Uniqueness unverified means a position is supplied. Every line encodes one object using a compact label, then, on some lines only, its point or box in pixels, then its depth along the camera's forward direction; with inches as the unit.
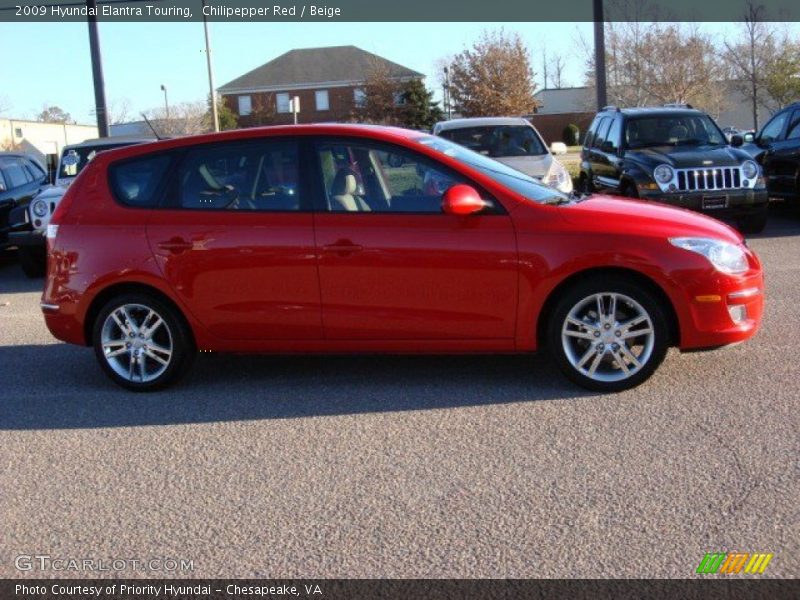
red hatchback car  216.1
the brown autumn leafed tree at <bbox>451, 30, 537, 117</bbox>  1956.2
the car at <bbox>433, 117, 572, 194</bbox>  519.5
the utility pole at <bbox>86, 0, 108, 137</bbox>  738.2
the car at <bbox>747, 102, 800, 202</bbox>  530.0
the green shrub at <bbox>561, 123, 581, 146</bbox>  1983.0
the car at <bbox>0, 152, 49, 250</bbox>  512.1
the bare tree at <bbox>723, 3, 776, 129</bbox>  1646.2
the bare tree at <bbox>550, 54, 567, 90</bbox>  3737.7
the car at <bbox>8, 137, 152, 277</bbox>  452.1
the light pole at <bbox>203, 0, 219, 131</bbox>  1363.9
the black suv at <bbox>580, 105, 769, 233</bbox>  454.6
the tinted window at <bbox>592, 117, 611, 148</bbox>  553.6
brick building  2581.2
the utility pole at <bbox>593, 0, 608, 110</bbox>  716.7
